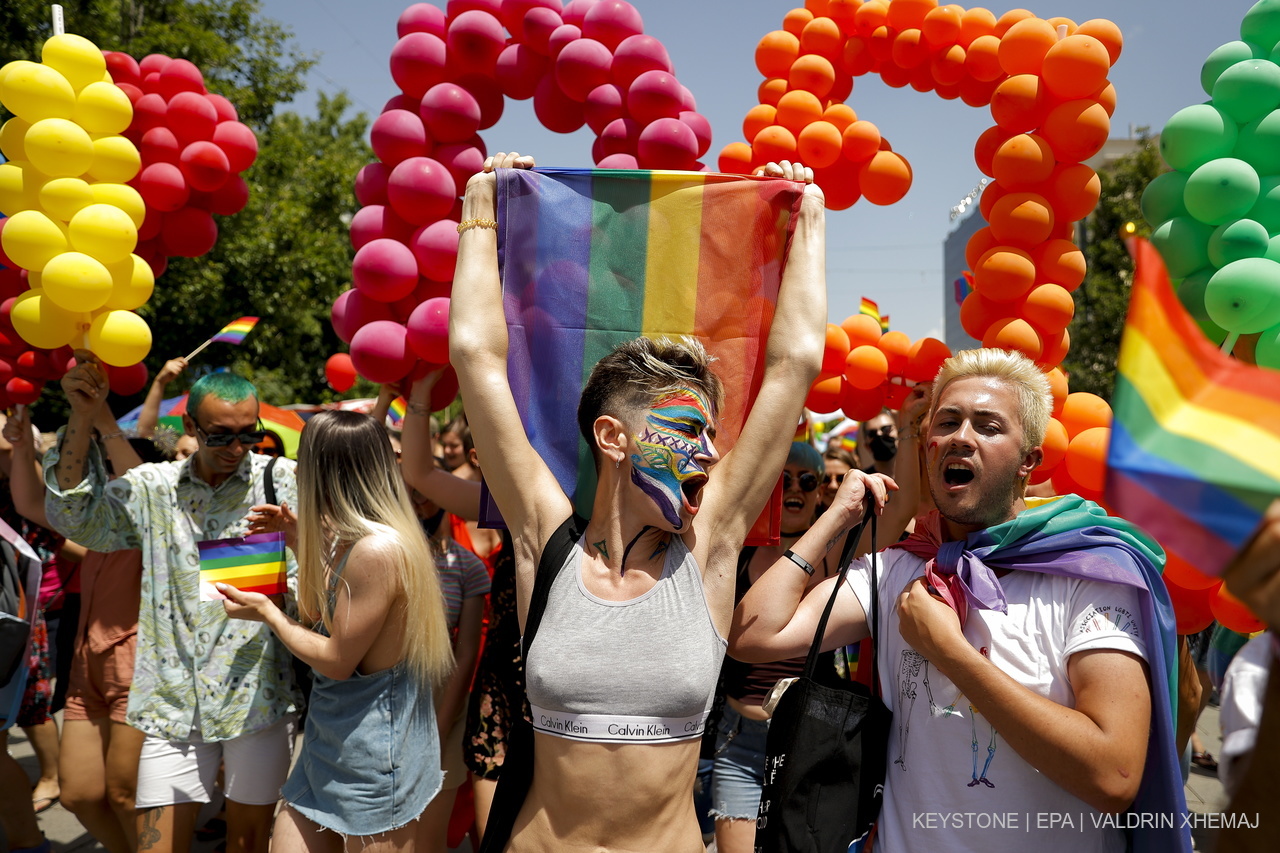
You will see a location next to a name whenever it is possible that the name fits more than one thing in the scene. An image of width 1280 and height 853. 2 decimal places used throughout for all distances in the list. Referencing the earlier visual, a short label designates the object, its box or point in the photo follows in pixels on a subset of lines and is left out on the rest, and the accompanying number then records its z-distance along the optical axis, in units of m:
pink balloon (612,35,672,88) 3.57
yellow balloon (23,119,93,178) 3.46
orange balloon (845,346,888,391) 3.76
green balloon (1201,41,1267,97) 3.25
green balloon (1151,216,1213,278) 3.25
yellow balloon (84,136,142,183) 3.62
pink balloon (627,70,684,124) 3.48
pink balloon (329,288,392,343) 3.67
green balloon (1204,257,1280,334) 2.92
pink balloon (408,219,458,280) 3.53
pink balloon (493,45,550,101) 3.81
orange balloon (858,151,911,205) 3.85
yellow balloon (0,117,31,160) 3.59
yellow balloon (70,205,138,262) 3.42
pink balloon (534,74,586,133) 3.80
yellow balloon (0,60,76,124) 3.49
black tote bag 2.00
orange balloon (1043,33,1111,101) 3.34
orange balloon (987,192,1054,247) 3.50
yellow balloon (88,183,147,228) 3.57
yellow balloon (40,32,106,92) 3.59
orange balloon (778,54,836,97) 4.03
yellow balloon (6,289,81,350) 3.45
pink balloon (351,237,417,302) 3.56
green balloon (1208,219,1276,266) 3.06
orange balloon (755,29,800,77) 4.18
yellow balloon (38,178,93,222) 3.48
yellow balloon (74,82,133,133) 3.61
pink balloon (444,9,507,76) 3.73
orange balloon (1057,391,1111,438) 3.27
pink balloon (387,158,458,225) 3.57
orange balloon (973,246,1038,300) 3.50
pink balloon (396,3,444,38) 3.81
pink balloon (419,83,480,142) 3.66
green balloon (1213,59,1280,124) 3.12
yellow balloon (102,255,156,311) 3.56
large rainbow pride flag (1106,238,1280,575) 1.11
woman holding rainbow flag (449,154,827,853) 1.93
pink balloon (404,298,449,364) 3.42
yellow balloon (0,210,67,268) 3.43
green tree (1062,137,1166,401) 14.77
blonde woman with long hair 2.72
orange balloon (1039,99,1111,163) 3.42
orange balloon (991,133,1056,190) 3.48
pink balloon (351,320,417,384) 3.53
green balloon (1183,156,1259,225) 3.08
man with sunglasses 3.21
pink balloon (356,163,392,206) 3.81
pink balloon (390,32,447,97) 3.73
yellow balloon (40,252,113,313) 3.35
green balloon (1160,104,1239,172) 3.19
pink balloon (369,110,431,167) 3.68
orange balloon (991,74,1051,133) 3.49
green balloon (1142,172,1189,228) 3.32
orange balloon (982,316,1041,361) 3.42
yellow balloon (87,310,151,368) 3.44
